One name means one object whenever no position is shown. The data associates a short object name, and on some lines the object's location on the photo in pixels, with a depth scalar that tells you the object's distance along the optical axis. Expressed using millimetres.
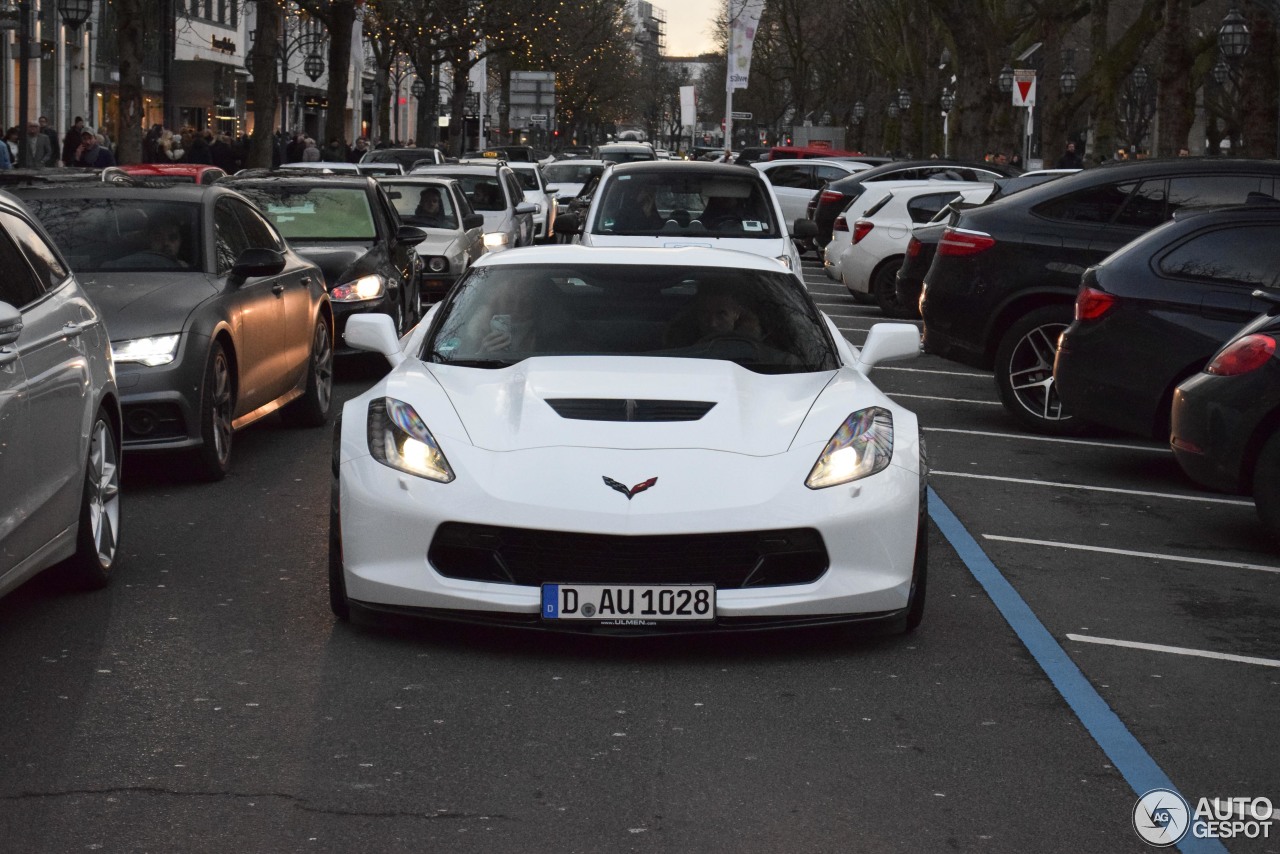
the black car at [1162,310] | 10359
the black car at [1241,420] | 8508
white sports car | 6078
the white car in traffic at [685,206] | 16000
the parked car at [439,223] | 19641
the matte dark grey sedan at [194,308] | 9547
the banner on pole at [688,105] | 91625
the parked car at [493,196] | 24422
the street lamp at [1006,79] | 45794
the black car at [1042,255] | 12695
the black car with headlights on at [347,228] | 14727
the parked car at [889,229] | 22266
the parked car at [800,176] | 34469
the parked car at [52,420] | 6109
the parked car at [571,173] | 44219
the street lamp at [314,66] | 50856
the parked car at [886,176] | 28656
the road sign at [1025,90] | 38819
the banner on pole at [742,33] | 56938
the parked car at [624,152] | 59228
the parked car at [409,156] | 40781
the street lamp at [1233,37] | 29500
